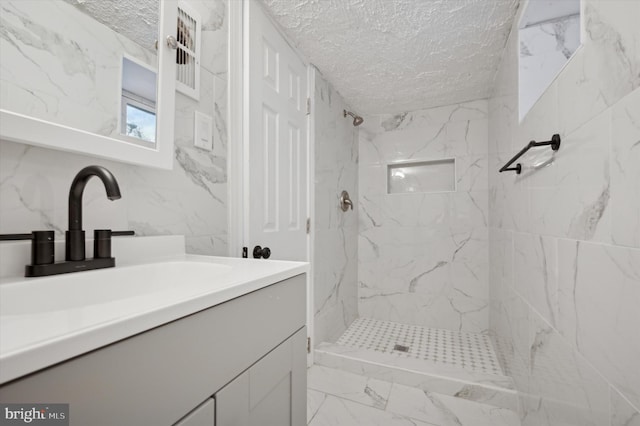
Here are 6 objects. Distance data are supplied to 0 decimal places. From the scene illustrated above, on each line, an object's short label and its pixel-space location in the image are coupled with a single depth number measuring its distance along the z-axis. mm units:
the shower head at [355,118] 2500
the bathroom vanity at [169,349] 293
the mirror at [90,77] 611
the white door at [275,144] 1307
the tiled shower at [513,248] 631
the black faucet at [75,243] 597
